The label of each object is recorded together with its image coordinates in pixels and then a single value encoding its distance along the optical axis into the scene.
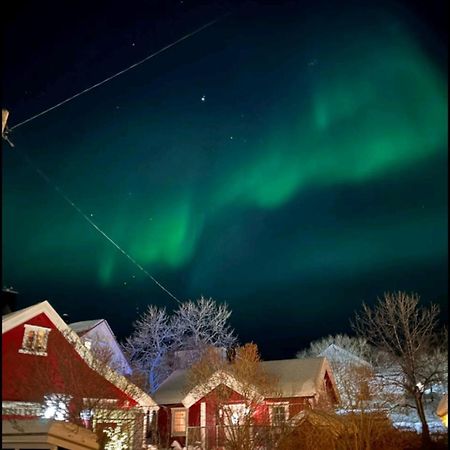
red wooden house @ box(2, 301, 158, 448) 20.20
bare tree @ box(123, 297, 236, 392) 45.56
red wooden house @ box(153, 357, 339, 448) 26.69
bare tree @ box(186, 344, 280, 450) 21.95
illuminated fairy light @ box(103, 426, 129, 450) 20.27
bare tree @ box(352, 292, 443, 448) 33.25
